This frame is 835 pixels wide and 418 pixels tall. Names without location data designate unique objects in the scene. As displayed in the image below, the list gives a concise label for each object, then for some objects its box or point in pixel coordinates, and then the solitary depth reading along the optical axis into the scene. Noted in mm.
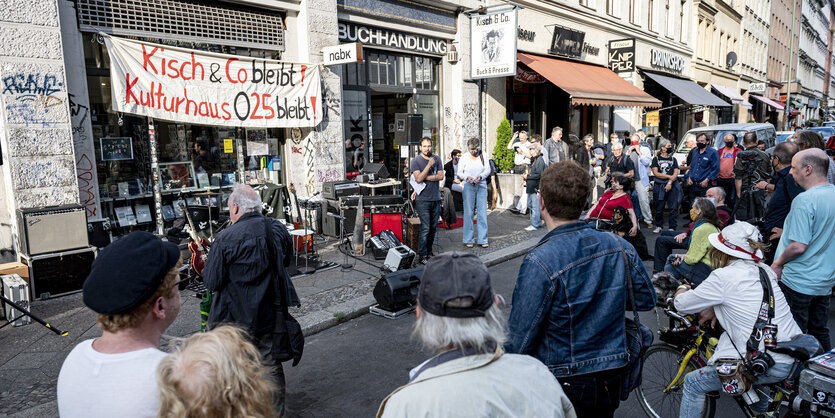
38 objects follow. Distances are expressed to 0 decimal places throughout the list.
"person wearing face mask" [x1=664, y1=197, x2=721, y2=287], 5023
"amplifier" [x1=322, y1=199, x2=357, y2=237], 9680
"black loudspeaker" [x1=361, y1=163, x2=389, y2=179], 10805
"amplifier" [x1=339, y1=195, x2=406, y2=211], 9430
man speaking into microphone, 8680
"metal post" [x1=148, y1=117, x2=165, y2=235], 8391
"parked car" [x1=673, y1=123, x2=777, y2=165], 15367
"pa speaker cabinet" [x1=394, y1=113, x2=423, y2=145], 9758
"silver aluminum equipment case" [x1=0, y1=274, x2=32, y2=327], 5848
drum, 8234
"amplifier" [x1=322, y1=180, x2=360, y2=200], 10133
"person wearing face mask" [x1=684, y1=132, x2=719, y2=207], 10594
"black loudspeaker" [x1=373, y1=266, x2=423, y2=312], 6309
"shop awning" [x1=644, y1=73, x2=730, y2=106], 23047
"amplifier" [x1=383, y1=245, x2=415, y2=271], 7492
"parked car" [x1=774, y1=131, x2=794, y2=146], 20088
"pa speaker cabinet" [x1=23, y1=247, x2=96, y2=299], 6523
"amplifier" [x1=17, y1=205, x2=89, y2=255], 6551
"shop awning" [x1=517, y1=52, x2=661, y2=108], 15039
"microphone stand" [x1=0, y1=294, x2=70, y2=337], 4920
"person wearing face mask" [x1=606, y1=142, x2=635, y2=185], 10445
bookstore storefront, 7789
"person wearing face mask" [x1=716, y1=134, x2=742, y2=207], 10797
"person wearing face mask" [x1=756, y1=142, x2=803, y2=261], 5211
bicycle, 3740
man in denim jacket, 2379
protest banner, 7770
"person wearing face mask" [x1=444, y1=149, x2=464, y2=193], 12320
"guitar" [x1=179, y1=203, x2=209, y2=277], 7316
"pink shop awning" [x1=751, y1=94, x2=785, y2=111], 38944
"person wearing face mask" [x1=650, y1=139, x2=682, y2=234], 11203
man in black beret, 1671
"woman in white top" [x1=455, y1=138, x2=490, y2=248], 9312
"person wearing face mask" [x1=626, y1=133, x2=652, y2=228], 11352
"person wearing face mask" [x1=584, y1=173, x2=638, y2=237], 6742
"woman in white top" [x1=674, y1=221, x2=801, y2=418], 3246
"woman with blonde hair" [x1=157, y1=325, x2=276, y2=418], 1474
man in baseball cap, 1481
